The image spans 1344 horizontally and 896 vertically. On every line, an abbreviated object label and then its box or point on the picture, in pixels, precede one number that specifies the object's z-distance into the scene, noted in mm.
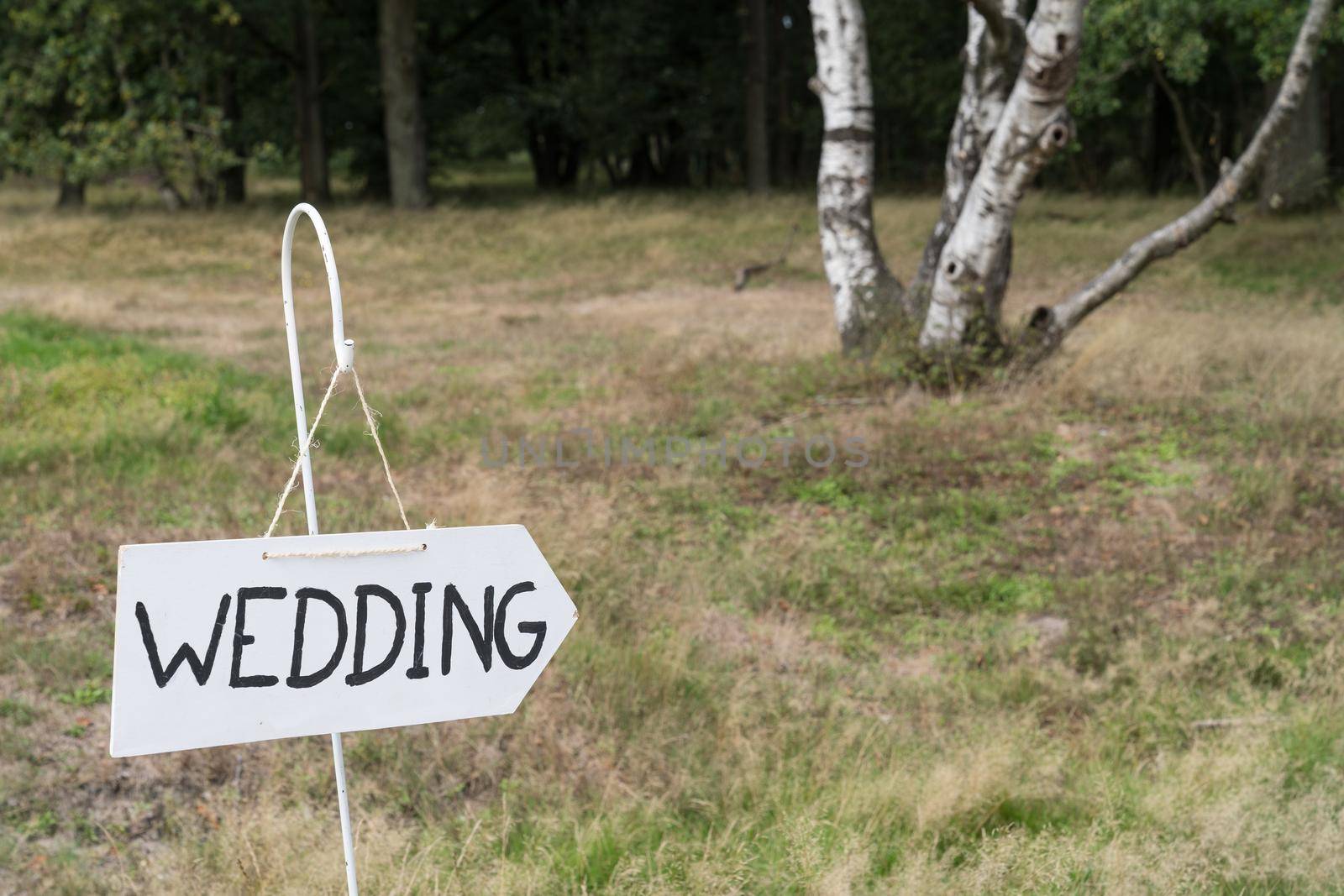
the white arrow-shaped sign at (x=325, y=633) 1745
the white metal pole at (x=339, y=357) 1871
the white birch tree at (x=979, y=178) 7840
